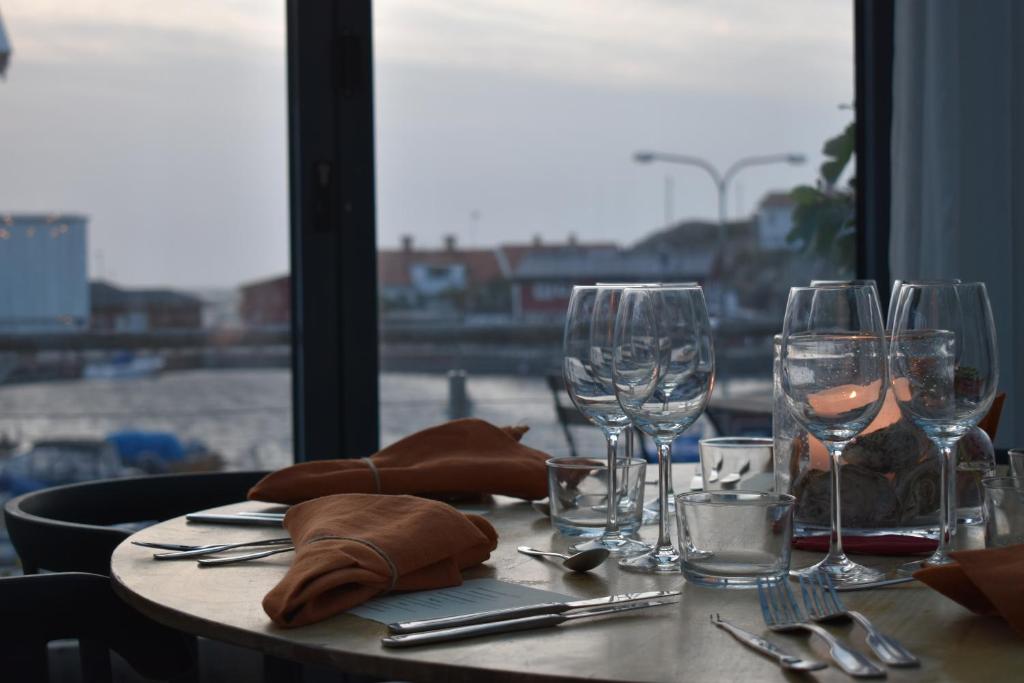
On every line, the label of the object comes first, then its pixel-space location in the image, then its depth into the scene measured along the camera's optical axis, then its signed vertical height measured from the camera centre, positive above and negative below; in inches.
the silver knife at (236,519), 52.9 -10.6
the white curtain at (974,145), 109.6 +11.2
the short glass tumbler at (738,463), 55.0 -8.5
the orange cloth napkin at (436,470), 55.9 -9.0
